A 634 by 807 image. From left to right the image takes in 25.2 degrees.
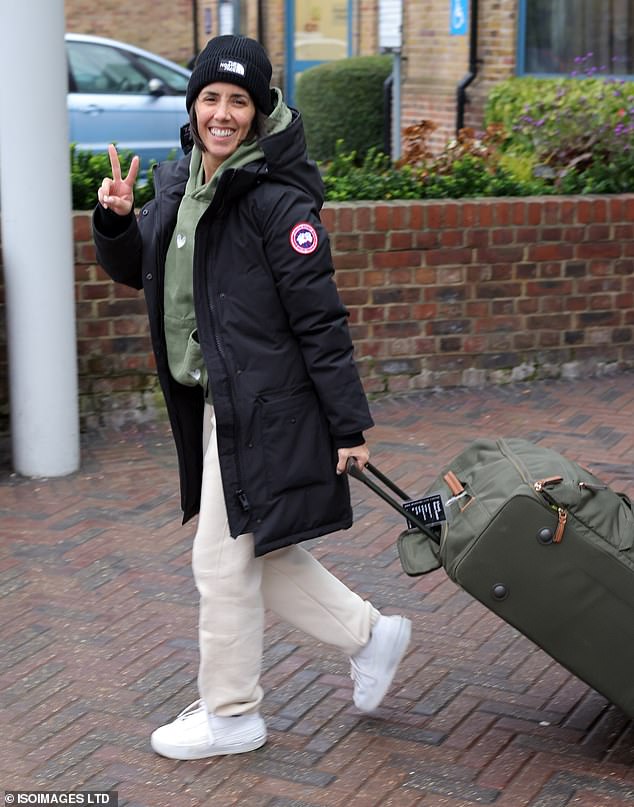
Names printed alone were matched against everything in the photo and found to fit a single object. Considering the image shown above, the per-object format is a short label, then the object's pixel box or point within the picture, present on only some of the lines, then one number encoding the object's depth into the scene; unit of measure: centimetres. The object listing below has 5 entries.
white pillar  561
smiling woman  338
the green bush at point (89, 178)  663
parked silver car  1320
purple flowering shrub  774
